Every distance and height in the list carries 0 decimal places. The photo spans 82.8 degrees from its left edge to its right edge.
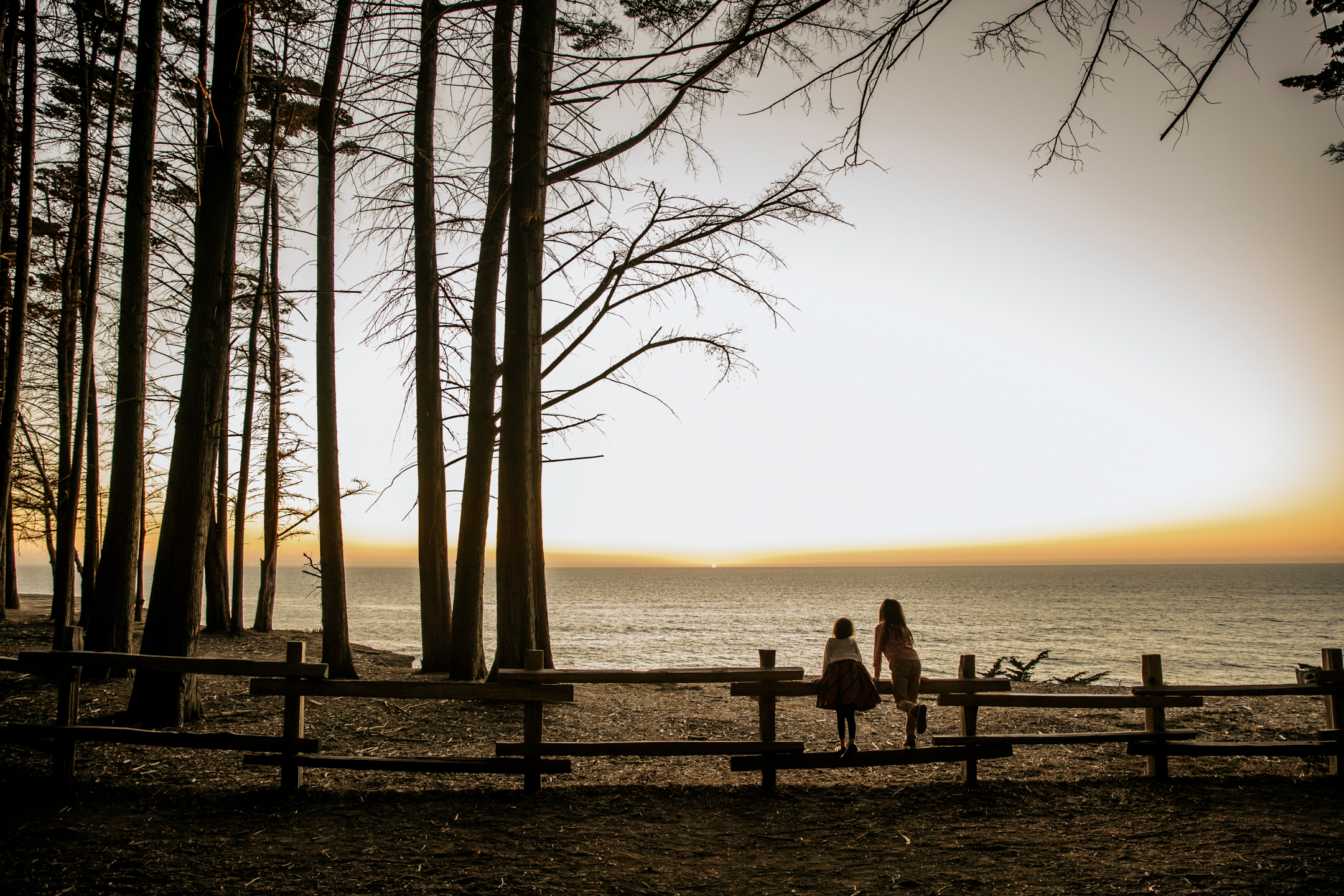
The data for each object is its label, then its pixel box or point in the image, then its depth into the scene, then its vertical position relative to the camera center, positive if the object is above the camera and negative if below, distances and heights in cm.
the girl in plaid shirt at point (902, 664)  688 -138
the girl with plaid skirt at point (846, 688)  656 -151
